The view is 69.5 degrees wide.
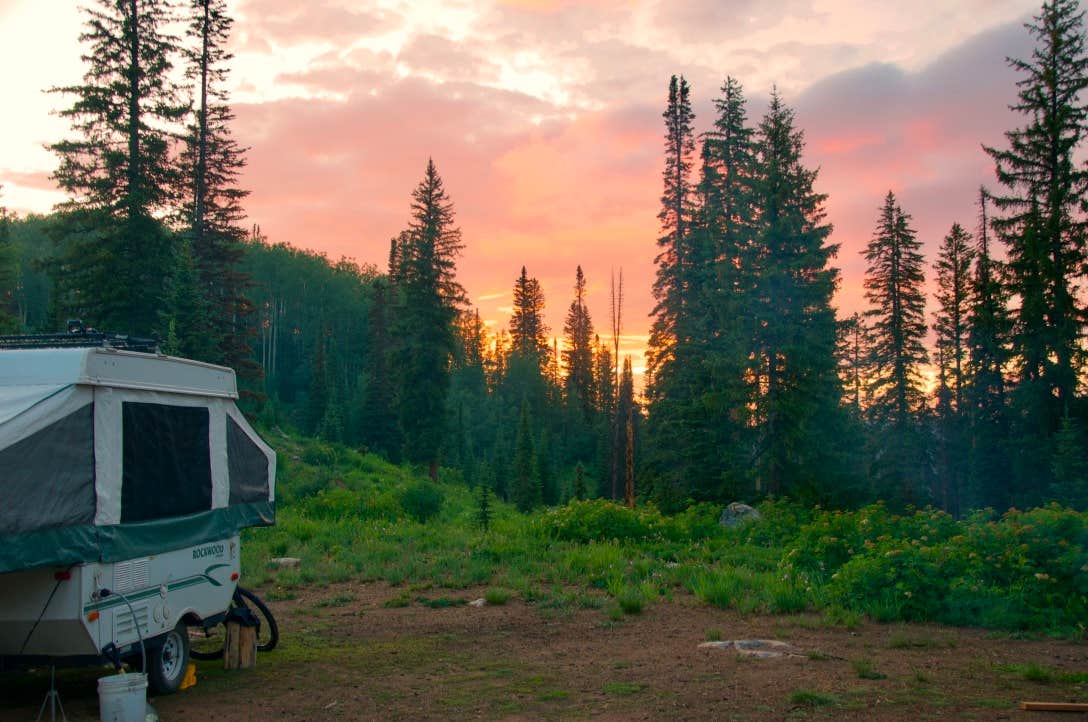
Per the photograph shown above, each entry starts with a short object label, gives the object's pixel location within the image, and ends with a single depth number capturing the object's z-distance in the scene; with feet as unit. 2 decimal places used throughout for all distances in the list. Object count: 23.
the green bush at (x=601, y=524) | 53.26
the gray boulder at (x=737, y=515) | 62.07
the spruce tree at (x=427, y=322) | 138.72
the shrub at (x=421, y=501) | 72.40
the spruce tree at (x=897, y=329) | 128.36
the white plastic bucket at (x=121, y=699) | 17.90
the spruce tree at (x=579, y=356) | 272.72
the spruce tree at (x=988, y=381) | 109.19
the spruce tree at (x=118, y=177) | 87.81
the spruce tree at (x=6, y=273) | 108.58
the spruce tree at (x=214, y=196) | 103.40
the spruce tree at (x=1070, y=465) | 87.10
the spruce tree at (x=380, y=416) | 195.00
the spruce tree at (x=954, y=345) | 143.54
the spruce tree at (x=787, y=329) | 91.20
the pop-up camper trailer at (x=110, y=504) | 18.60
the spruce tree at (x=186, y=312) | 87.76
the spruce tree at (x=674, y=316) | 100.22
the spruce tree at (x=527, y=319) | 295.89
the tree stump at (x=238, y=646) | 26.11
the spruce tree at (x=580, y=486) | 148.46
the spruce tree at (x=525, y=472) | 165.71
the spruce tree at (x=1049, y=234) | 98.43
